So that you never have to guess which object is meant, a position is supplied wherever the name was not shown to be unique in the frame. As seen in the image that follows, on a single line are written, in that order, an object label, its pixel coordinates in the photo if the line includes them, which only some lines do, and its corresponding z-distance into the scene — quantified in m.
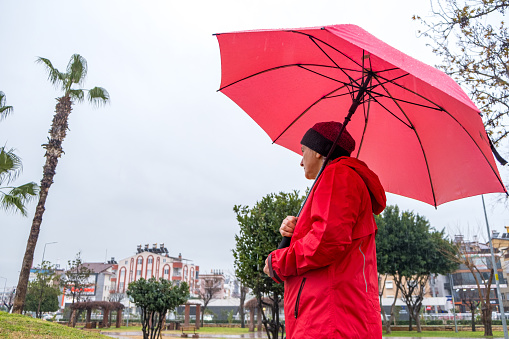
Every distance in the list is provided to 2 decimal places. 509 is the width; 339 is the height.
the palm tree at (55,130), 14.91
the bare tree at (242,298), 40.87
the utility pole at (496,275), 19.27
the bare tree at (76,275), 37.08
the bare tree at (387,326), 30.82
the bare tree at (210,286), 50.61
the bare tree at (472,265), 25.19
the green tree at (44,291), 36.12
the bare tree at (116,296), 66.53
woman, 1.65
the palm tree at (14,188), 13.92
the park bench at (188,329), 37.28
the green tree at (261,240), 8.86
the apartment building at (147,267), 74.94
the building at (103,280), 76.06
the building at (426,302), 55.34
